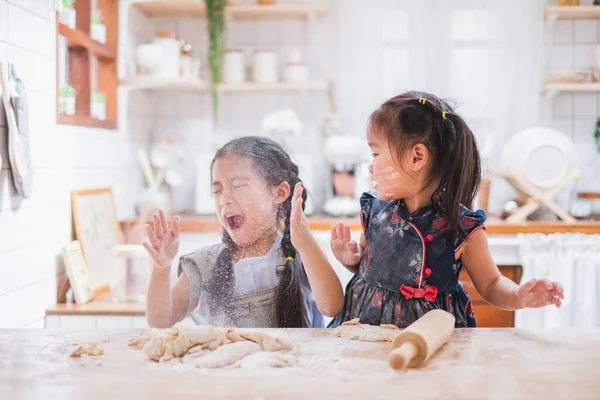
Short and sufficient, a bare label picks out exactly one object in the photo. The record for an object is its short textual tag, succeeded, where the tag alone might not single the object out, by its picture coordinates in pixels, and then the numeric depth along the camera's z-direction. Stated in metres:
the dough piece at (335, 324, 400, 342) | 0.82
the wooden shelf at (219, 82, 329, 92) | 2.35
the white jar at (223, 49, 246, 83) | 2.40
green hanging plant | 1.89
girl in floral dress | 0.98
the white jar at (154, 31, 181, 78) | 2.24
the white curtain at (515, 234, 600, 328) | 2.10
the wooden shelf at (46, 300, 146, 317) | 1.64
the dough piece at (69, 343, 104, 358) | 0.75
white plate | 2.19
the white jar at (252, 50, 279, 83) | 2.43
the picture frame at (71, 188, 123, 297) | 1.81
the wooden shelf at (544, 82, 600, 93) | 2.37
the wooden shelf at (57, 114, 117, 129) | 1.73
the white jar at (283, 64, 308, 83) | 2.43
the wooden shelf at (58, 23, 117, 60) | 1.78
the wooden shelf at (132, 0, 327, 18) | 2.27
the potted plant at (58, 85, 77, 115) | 1.79
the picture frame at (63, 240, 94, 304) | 1.69
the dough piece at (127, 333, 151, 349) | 0.79
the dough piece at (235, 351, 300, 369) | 0.72
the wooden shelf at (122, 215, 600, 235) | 2.07
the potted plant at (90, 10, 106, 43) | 1.99
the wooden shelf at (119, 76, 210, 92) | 2.15
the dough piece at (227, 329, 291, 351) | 0.78
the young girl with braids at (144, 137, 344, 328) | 0.92
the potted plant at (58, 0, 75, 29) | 1.76
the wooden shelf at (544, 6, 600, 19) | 2.34
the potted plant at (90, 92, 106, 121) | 2.04
